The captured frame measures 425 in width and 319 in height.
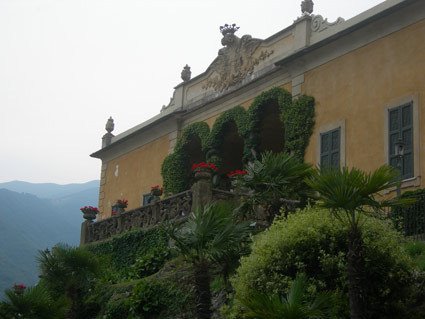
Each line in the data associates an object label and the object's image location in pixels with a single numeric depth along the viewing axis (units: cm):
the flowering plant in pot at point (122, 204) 2707
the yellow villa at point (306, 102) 2048
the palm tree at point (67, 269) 1791
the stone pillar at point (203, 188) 1947
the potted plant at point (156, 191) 2495
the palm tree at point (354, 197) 1117
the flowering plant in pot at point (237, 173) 1885
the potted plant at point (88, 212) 2620
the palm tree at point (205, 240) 1295
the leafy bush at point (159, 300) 1683
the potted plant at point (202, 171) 1949
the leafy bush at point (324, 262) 1235
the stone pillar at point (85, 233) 2603
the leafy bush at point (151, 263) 2000
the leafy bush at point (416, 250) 1412
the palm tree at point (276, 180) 1462
